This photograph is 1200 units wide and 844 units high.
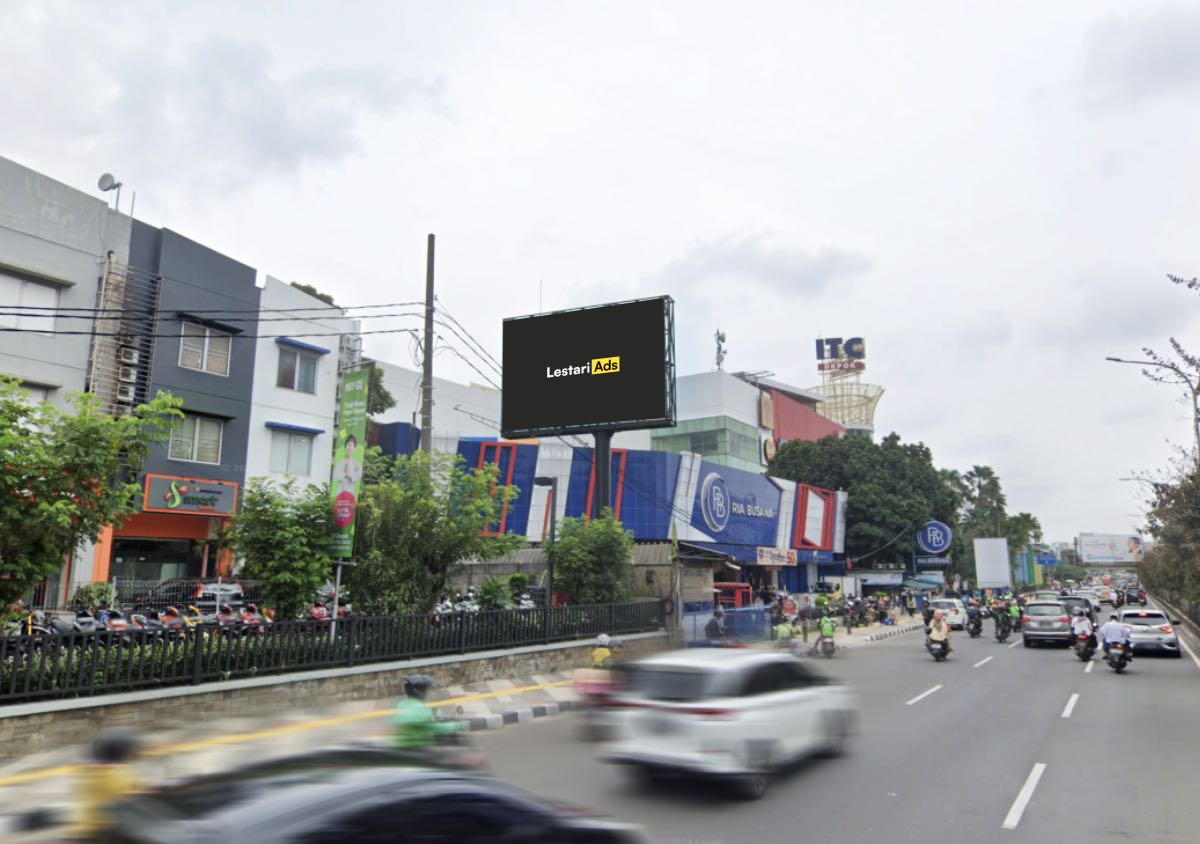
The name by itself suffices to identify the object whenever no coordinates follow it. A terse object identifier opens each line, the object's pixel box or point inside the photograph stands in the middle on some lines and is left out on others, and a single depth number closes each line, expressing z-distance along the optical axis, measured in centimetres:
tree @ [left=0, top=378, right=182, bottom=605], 980
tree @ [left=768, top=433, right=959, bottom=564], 5822
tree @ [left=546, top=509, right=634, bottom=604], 2217
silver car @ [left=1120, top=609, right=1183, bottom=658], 2258
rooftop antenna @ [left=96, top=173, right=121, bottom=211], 2650
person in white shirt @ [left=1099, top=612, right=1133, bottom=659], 1875
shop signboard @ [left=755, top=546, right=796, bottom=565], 4700
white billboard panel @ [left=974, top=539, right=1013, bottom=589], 4762
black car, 282
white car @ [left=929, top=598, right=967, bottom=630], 3533
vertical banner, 1473
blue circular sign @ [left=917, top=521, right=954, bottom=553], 5697
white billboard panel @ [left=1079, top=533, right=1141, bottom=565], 8838
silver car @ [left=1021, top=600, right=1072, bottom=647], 2552
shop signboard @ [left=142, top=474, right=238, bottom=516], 2461
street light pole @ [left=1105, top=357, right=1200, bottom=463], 1812
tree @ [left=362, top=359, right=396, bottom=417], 4284
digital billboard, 2417
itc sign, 10281
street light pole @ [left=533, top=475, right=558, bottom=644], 2042
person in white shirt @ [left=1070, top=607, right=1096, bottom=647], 2116
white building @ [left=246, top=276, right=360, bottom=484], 2828
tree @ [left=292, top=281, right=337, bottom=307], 3899
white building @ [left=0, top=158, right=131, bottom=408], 2198
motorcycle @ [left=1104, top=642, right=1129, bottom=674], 1859
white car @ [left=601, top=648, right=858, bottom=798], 752
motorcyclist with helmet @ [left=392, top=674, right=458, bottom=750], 382
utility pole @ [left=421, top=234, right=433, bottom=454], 1812
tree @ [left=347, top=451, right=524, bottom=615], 1653
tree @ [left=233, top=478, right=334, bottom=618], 1427
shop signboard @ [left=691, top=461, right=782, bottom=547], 4241
